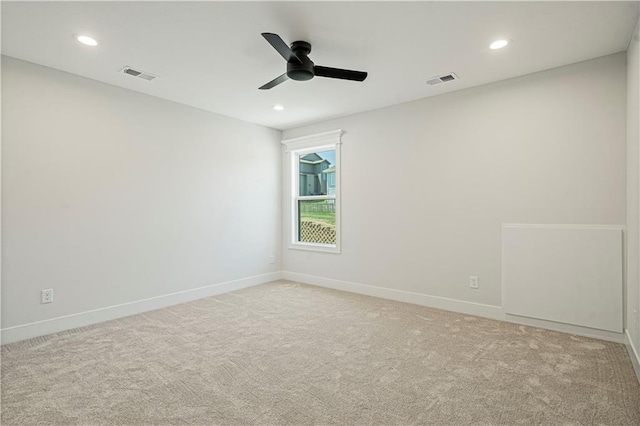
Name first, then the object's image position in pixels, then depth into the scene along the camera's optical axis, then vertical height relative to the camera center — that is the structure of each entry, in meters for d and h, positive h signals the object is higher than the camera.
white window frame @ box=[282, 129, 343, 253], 4.90 +0.68
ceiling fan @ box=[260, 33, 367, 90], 2.62 +1.16
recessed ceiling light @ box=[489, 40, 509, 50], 2.71 +1.41
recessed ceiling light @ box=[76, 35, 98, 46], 2.63 +1.41
